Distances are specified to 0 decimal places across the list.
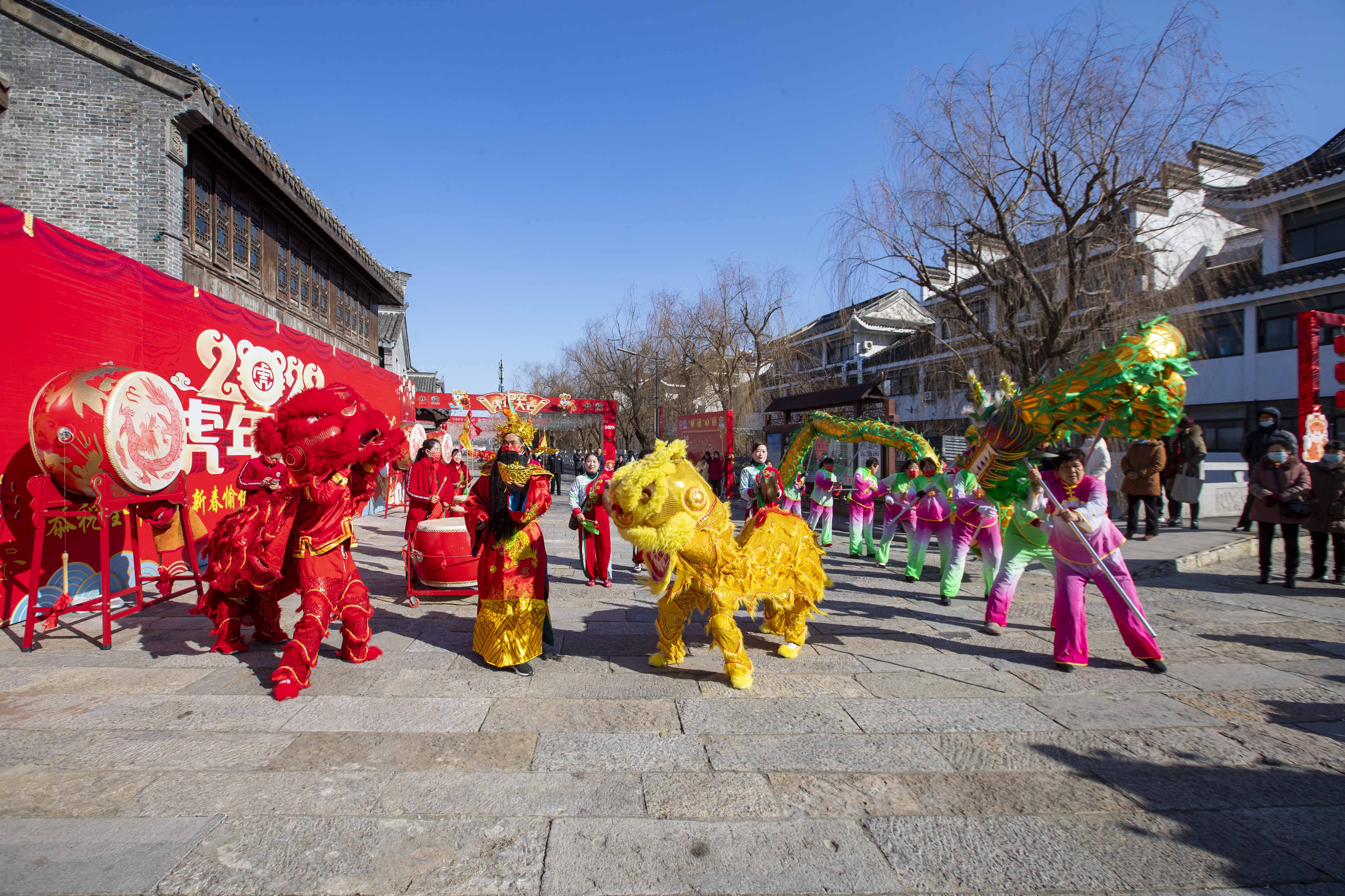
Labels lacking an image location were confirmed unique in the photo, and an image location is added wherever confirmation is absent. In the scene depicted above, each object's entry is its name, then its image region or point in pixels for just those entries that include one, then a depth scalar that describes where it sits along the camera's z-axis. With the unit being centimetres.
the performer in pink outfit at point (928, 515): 743
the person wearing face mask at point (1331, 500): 702
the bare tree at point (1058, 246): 1017
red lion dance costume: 413
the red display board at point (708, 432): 1920
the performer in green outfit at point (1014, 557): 529
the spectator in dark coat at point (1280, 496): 690
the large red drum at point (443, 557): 641
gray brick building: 957
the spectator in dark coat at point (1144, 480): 930
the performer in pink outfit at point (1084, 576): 453
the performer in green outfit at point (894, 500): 825
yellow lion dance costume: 400
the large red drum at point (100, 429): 455
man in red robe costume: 435
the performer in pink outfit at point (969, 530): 630
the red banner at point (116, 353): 499
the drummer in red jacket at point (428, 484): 752
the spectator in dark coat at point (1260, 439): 825
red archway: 1705
